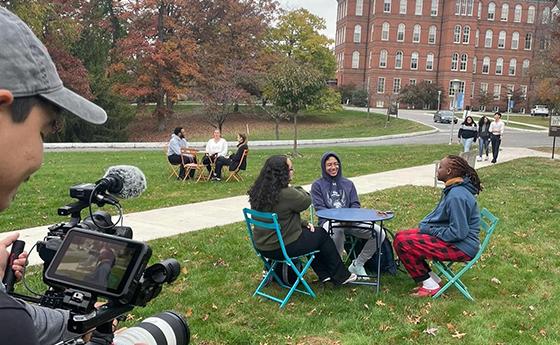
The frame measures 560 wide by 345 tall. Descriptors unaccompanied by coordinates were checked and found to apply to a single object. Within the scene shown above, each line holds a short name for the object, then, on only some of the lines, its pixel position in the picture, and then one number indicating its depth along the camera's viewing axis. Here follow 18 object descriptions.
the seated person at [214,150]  13.02
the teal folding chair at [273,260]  4.91
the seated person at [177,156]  12.84
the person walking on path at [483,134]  16.55
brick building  71.38
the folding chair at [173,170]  13.11
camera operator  1.00
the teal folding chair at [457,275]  5.04
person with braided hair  5.15
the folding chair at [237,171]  12.55
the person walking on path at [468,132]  15.87
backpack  5.90
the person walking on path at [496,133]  16.28
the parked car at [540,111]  59.88
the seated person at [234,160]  12.52
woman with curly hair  5.12
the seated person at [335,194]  5.90
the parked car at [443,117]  45.00
